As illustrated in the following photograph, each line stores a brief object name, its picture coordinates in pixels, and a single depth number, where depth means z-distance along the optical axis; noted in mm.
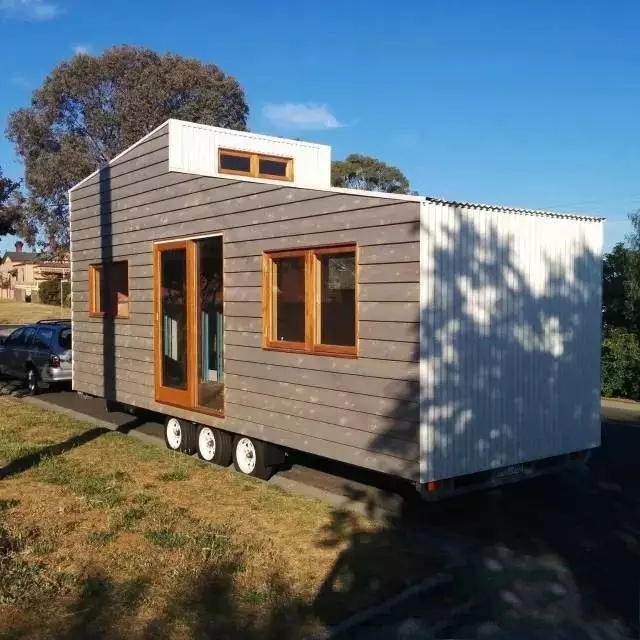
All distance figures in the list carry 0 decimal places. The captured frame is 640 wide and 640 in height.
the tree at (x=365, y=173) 39469
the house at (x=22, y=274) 59947
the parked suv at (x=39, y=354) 15227
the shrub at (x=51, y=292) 53391
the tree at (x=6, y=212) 16562
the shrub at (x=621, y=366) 15461
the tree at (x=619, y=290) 16500
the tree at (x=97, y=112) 32125
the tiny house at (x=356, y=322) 6281
